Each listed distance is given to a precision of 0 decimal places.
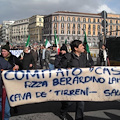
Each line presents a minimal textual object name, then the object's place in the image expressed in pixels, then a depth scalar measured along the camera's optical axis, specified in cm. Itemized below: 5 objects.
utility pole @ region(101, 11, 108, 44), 646
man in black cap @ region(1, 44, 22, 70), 288
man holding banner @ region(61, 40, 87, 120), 288
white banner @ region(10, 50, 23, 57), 960
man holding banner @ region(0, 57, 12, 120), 272
